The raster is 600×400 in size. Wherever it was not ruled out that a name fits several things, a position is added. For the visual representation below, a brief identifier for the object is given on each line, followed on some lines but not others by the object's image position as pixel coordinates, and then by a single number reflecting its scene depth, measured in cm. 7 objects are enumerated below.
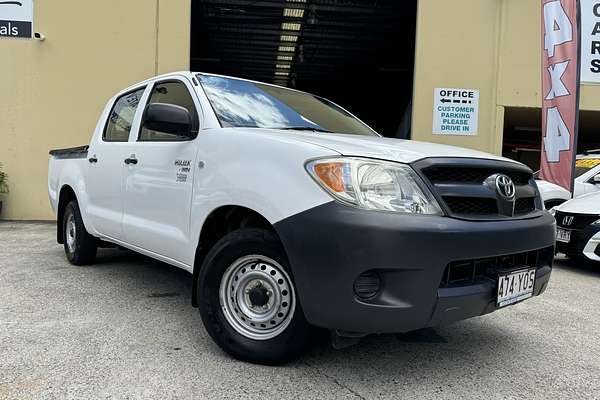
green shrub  940
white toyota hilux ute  236
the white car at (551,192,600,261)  597
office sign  988
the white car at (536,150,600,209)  781
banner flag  823
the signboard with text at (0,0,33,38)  942
